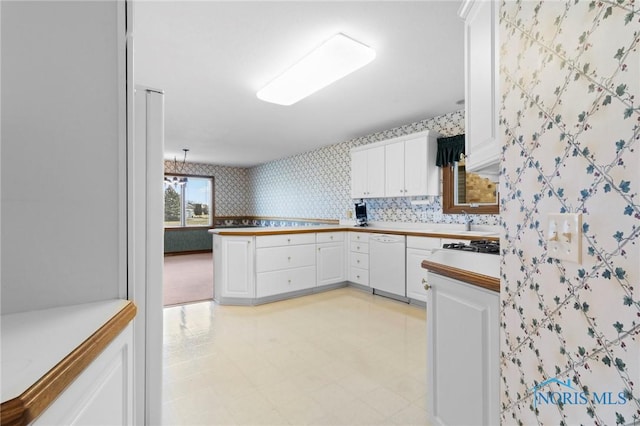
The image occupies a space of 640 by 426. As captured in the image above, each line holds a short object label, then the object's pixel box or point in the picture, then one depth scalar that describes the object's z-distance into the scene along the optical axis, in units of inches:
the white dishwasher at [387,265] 148.6
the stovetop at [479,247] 70.0
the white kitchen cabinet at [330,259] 168.2
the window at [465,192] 142.2
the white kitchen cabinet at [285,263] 146.3
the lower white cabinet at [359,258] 168.2
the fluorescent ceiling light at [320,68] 90.5
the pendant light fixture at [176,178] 294.4
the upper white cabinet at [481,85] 50.4
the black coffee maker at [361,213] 195.6
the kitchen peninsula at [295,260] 142.5
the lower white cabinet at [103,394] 20.4
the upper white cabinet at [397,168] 156.9
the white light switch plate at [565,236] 28.0
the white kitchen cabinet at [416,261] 136.9
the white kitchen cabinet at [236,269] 142.5
